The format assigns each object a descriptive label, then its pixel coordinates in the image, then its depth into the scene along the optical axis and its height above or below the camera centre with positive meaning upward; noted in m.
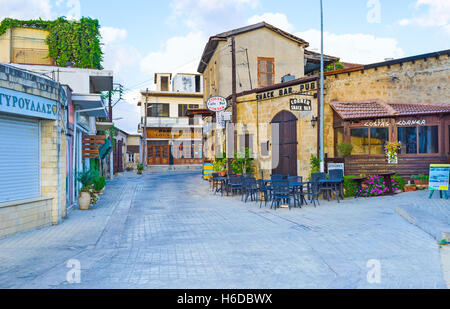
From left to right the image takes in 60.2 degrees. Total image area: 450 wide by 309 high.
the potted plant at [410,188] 13.82 -1.09
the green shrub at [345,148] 14.01 +0.35
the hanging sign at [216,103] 18.92 +2.71
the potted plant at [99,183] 13.24 -0.85
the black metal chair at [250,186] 13.71 -0.98
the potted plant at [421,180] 13.82 -0.81
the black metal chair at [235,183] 15.01 -0.95
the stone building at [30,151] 8.31 +0.21
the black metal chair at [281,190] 11.54 -0.95
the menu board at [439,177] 11.42 -0.59
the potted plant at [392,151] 14.09 +0.23
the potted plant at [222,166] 18.95 -0.39
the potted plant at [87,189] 12.38 -0.97
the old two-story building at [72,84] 12.70 +3.35
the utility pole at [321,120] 14.27 +1.39
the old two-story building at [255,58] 23.77 +6.31
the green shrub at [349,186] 13.62 -1.00
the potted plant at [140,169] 32.59 -0.85
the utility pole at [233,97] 17.69 +2.84
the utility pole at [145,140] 40.69 +2.03
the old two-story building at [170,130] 43.16 +3.24
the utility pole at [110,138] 26.64 +1.48
